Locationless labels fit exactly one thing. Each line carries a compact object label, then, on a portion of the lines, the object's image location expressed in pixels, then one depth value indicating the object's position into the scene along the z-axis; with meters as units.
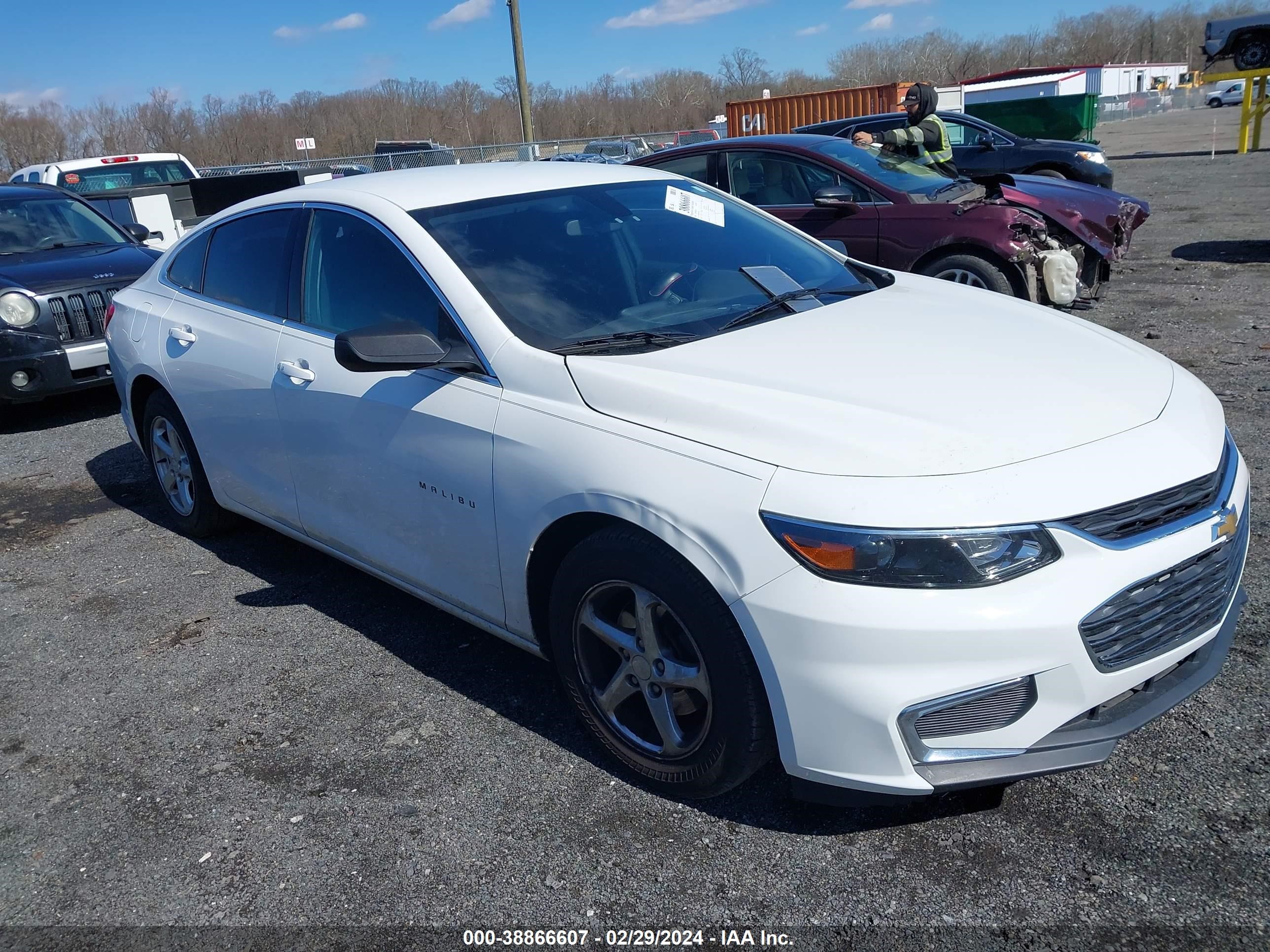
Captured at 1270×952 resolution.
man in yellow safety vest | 8.31
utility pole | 22.88
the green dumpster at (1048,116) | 26.45
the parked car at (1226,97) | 55.19
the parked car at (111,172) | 13.18
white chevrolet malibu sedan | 2.24
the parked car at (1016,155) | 14.20
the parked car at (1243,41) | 23.44
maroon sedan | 7.14
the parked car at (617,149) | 29.59
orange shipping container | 28.88
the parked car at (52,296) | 7.14
